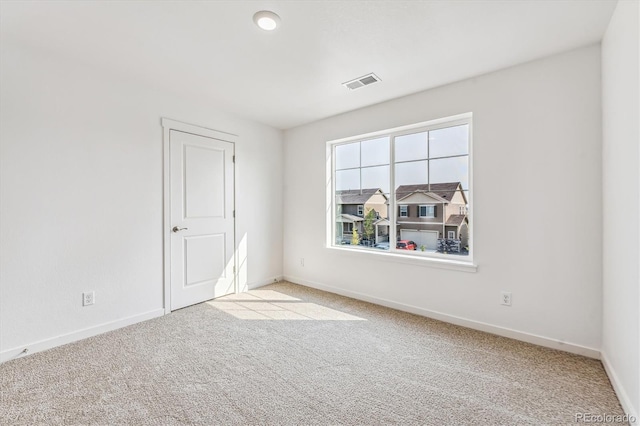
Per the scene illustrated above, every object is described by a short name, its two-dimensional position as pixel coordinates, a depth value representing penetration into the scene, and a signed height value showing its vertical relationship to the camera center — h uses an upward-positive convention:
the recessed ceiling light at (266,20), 1.89 +1.31
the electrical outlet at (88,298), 2.59 -0.79
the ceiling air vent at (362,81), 2.78 +1.31
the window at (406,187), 3.02 +0.30
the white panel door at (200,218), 3.29 -0.08
